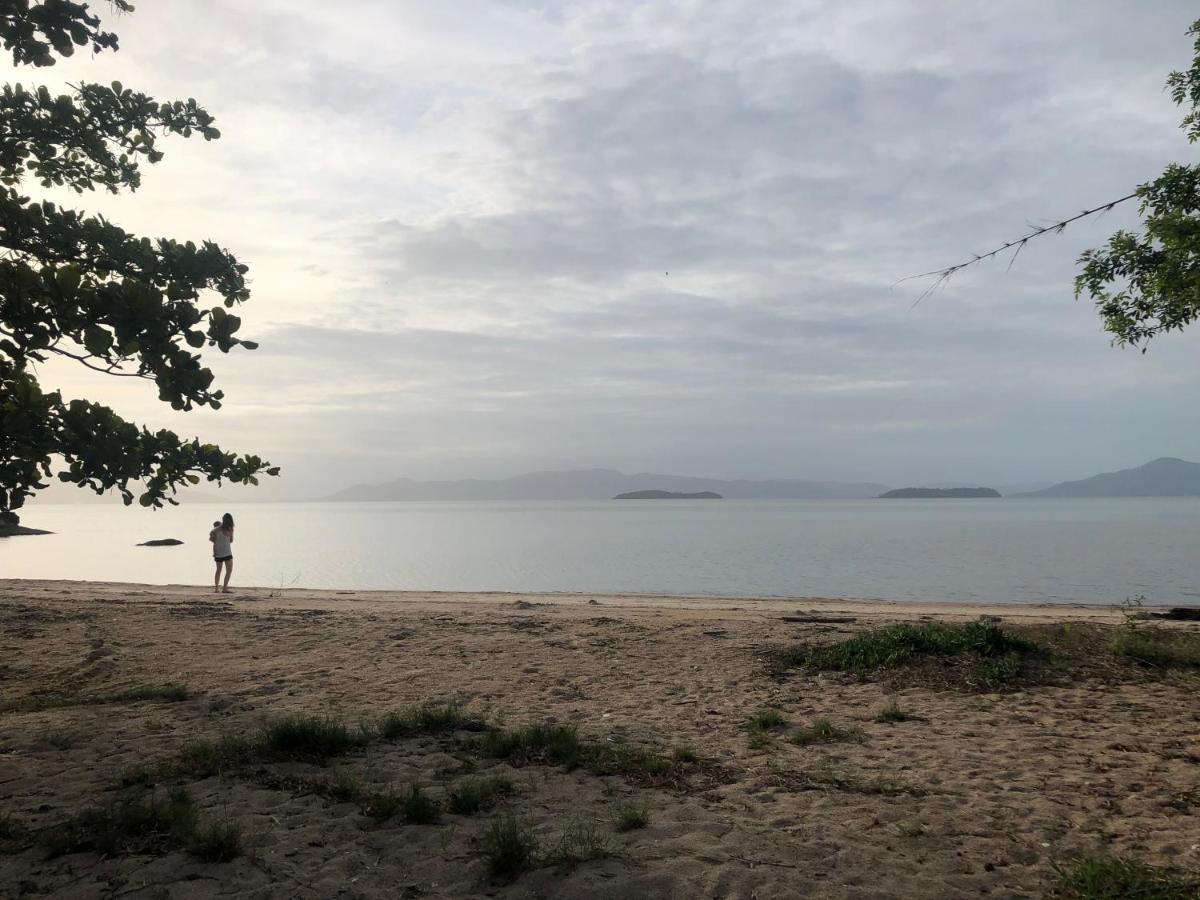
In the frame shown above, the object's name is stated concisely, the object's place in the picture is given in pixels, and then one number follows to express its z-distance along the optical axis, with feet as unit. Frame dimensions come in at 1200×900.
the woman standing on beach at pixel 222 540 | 81.51
